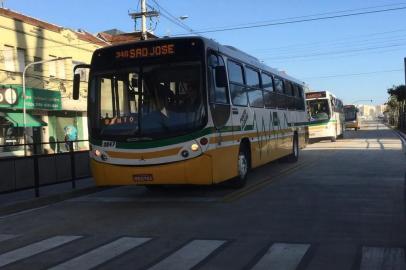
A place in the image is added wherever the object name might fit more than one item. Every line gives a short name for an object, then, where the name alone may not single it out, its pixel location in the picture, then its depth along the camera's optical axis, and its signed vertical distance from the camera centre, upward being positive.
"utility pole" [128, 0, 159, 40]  34.00 +6.78
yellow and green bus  11.23 +0.16
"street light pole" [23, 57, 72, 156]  28.88 +0.96
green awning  29.06 +0.32
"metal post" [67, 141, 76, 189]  14.27 -1.04
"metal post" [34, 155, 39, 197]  12.87 -1.11
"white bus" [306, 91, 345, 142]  35.28 +0.06
